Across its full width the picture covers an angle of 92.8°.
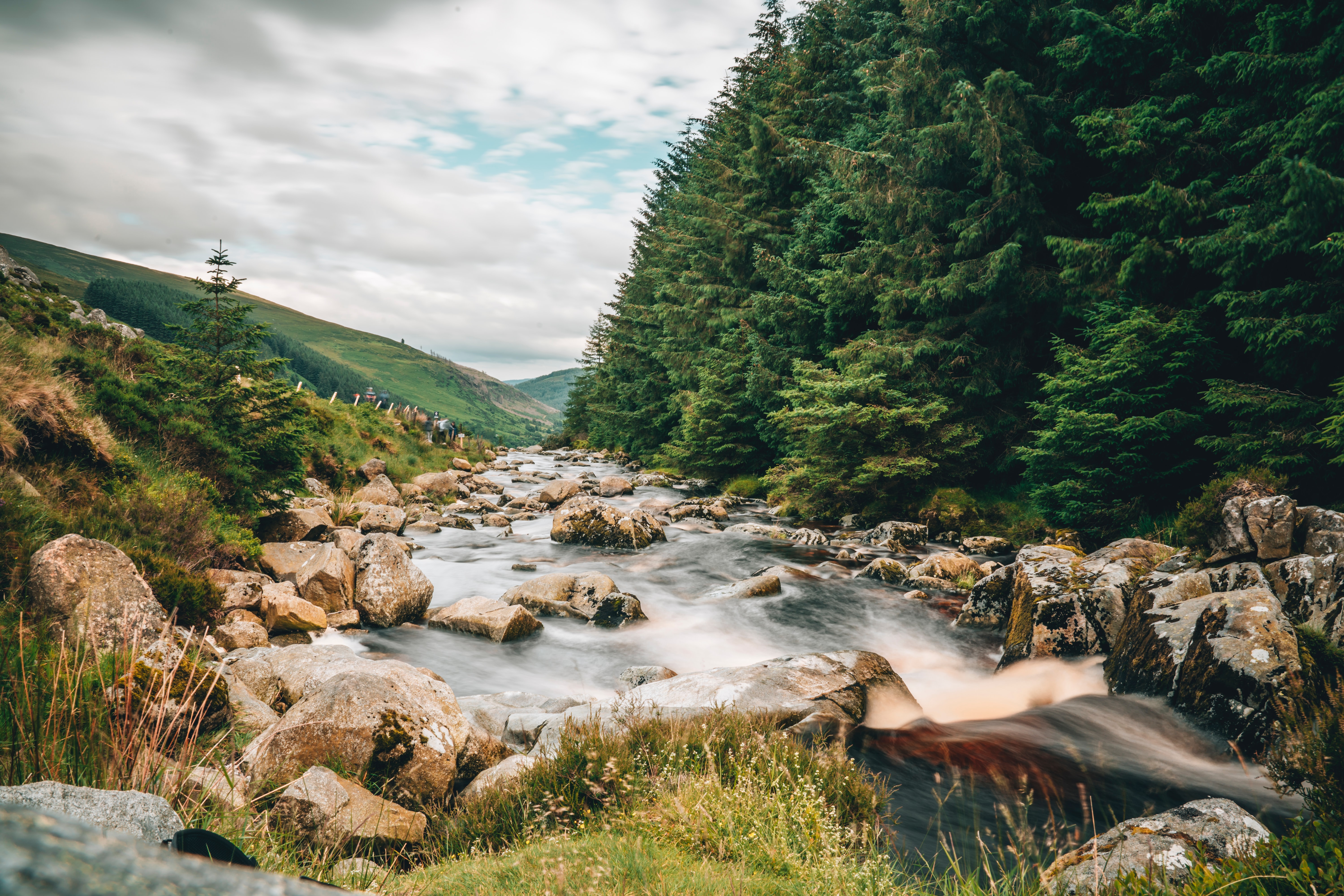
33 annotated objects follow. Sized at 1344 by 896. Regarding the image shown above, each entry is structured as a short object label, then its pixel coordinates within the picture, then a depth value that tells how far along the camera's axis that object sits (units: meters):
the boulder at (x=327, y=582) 9.42
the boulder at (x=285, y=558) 9.72
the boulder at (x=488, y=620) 9.60
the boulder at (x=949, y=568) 12.42
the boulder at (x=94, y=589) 5.34
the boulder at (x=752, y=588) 11.99
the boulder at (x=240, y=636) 7.13
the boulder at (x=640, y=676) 7.97
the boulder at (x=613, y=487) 26.36
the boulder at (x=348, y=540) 10.37
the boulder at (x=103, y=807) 2.44
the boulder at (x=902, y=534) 15.57
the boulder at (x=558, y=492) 22.70
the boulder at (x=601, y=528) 16.03
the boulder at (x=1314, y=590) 6.46
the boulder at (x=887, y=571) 12.62
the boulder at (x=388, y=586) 9.73
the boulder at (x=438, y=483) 22.78
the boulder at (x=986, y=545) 14.49
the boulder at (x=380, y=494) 18.61
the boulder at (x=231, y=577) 8.17
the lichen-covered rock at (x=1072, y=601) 8.14
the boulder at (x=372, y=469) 21.25
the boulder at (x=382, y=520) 15.43
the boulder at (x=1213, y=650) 5.82
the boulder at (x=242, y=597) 7.86
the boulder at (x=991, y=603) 10.09
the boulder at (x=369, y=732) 4.72
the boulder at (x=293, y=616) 8.28
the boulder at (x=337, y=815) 3.95
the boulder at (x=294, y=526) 11.22
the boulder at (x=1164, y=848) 3.25
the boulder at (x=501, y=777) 4.71
